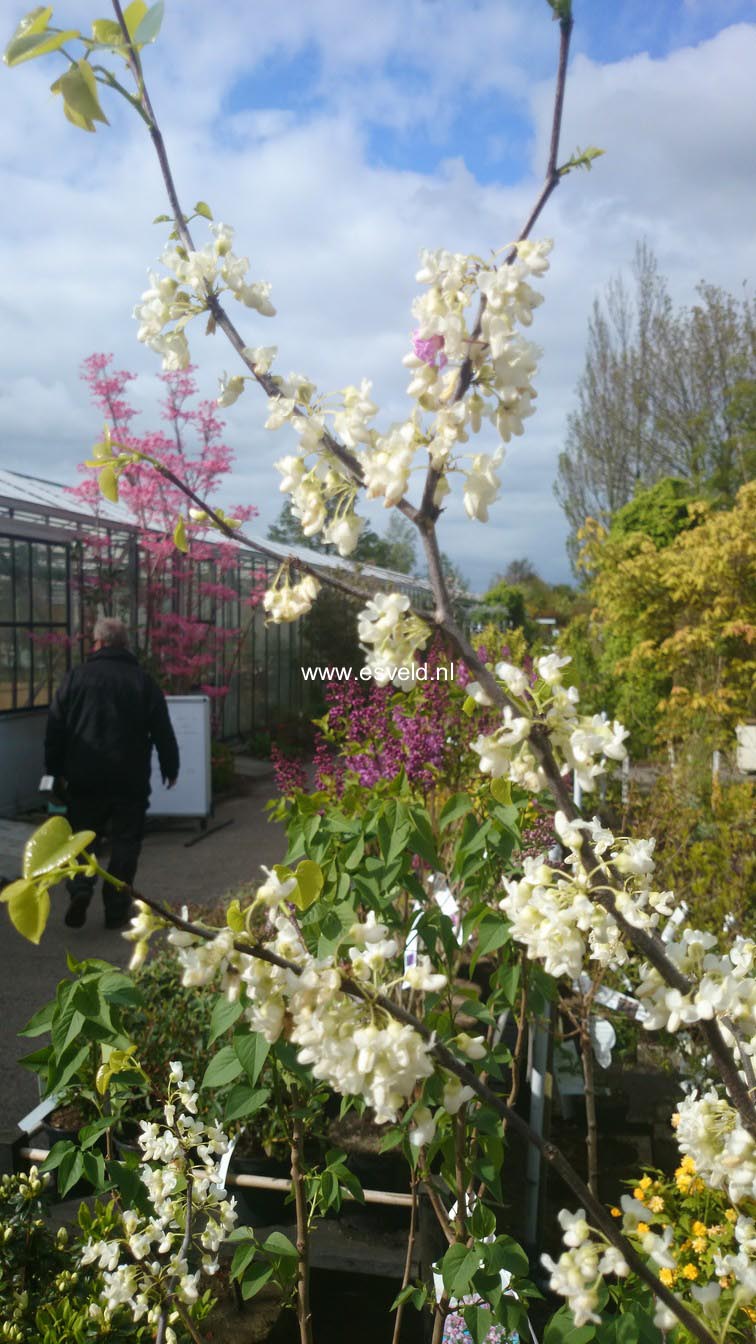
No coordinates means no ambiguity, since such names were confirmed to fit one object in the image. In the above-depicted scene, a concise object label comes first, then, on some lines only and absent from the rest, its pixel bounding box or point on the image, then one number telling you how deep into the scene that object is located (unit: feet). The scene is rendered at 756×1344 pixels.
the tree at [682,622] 30.22
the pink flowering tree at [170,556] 35.55
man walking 18.75
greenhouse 30.81
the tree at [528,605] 79.43
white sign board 30.40
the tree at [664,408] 66.69
